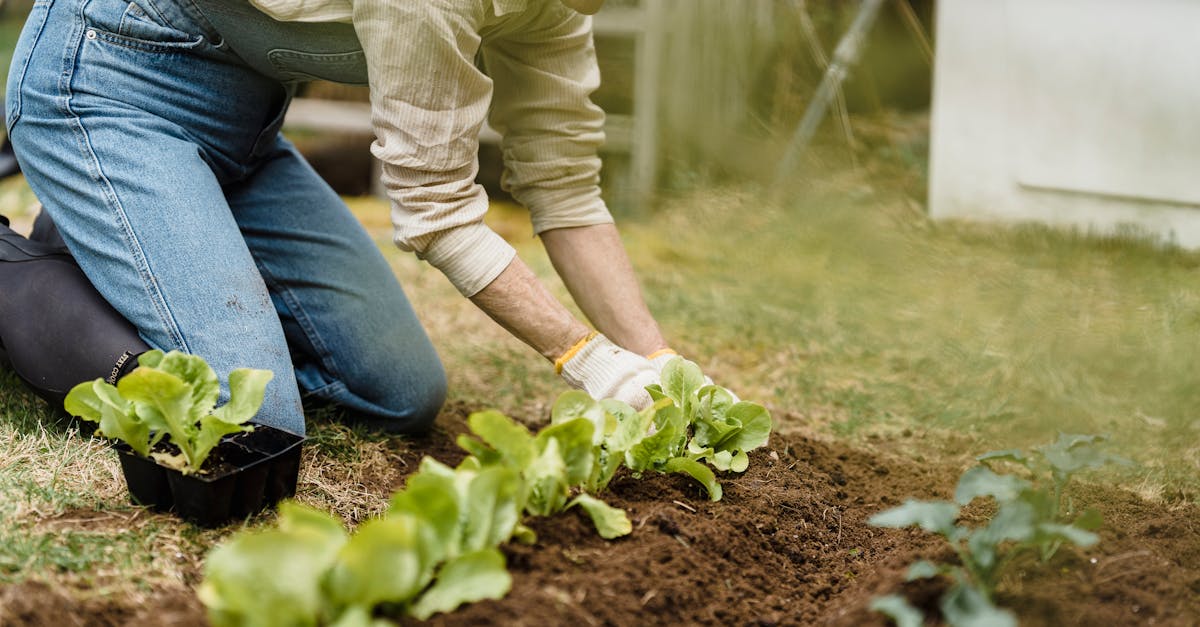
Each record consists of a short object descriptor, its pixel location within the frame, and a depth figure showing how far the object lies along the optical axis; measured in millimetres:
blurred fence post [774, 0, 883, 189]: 4172
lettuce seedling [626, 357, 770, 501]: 1637
